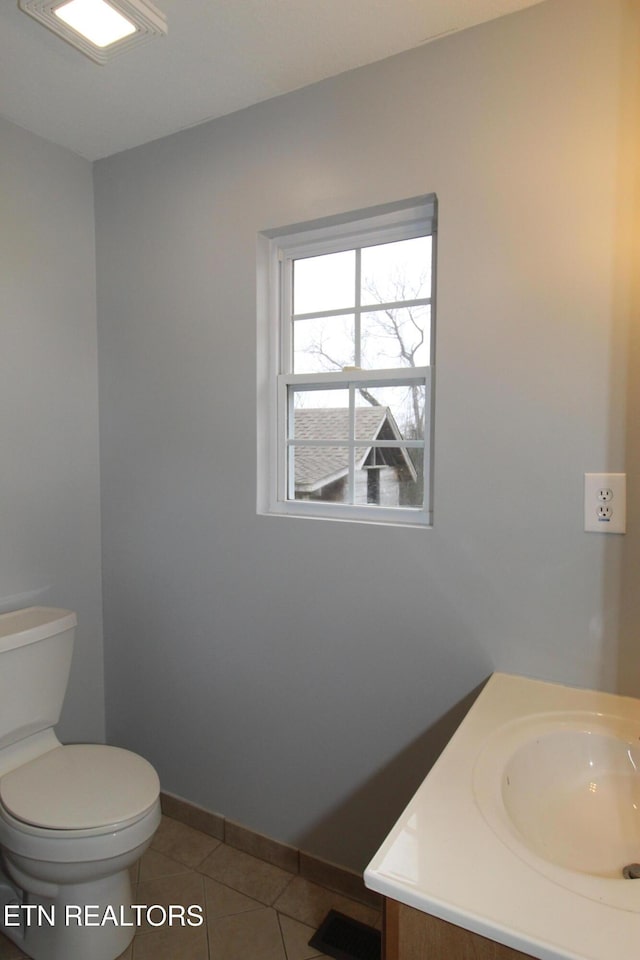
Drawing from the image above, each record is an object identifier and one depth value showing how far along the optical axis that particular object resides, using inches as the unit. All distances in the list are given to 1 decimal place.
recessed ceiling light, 51.5
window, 64.4
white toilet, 54.6
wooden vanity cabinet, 26.8
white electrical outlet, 50.0
